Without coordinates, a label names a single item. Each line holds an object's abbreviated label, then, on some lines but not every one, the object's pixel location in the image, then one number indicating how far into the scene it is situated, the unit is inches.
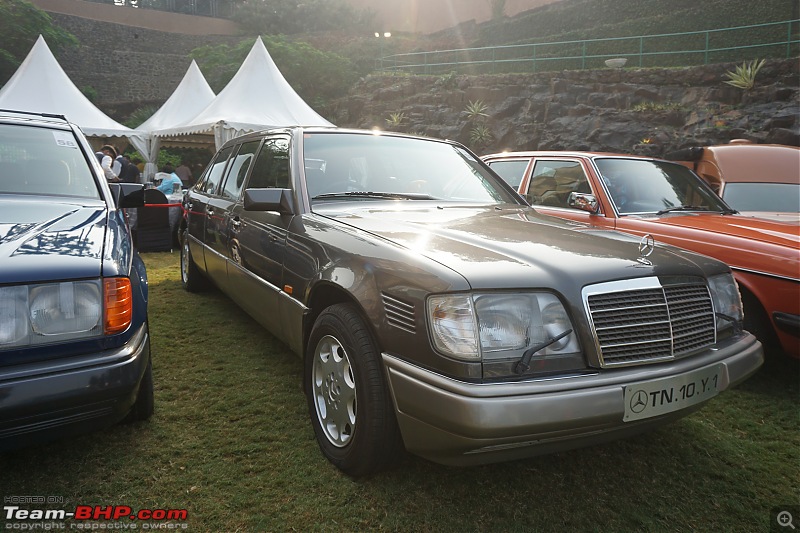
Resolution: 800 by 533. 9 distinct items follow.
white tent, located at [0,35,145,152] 538.0
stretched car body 70.4
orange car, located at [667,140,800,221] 206.7
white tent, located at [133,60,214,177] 625.3
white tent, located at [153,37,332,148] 502.8
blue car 73.1
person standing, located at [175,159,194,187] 582.2
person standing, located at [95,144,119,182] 336.5
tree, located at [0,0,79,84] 1122.0
